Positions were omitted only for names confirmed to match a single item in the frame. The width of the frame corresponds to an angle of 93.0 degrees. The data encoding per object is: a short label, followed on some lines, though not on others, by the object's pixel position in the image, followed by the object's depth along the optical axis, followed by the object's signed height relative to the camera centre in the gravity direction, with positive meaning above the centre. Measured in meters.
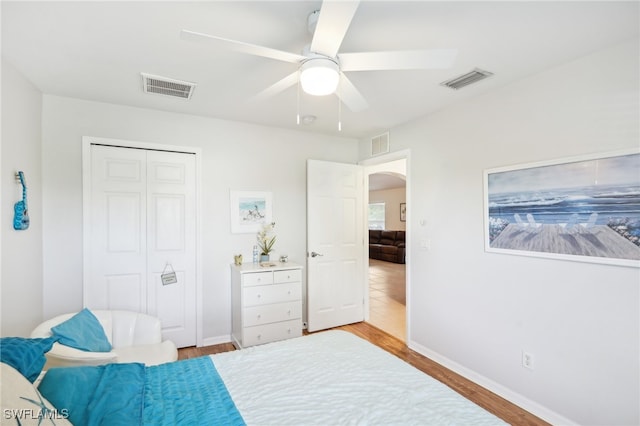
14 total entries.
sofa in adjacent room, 9.20 -0.93
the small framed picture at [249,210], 3.46 +0.09
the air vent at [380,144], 3.70 +0.91
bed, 1.20 -0.81
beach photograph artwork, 1.82 +0.04
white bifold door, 2.88 -0.17
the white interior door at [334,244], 3.78 -0.36
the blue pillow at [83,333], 1.82 -0.74
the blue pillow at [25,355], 1.12 -0.53
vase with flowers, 3.56 -0.26
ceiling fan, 1.31 +0.80
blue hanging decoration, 2.20 +0.05
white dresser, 3.09 -0.91
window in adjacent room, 11.38 +0.02
